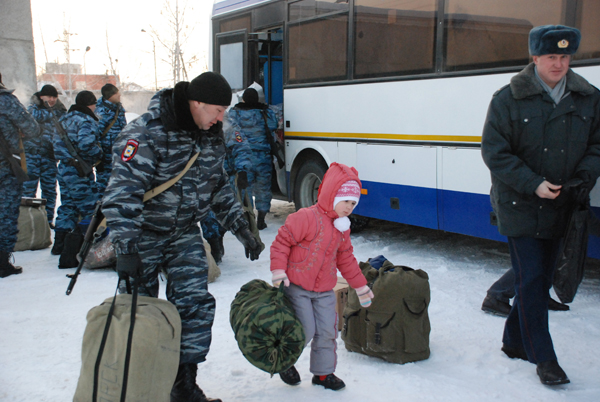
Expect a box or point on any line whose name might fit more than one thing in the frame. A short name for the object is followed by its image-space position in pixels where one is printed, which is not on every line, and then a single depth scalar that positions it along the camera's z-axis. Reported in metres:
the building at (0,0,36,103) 10.58
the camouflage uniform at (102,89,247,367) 2.56
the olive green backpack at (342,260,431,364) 3.40
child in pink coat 2.97
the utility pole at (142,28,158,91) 28.99
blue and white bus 4.95
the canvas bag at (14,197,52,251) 6.58
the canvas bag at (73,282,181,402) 2.31
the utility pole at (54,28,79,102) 34.53
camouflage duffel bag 2.74
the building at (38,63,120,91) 38.95
